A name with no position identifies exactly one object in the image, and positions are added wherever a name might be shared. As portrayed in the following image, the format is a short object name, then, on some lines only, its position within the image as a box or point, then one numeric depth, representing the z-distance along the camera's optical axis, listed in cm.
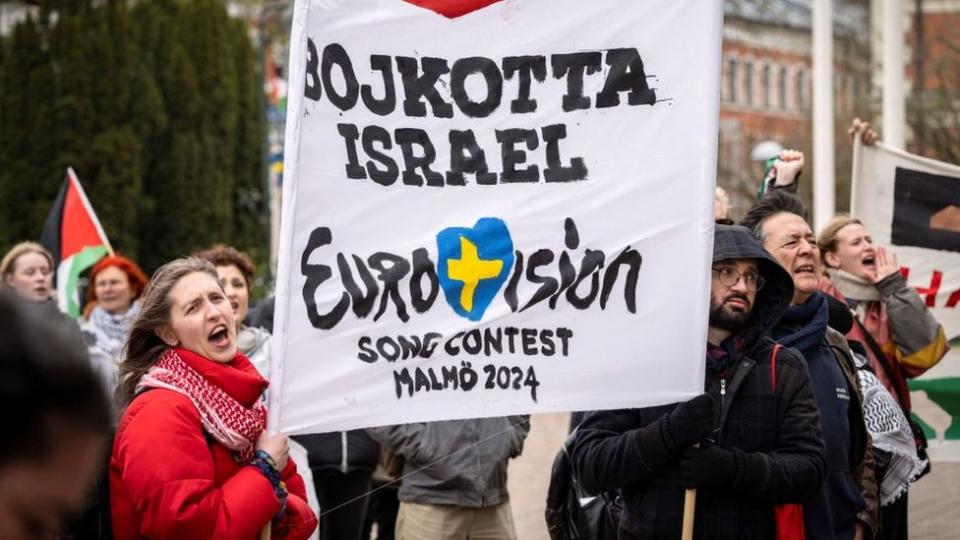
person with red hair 839
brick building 3253
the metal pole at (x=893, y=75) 1384
